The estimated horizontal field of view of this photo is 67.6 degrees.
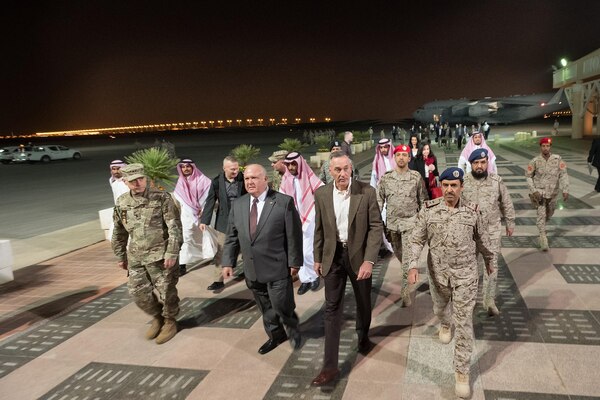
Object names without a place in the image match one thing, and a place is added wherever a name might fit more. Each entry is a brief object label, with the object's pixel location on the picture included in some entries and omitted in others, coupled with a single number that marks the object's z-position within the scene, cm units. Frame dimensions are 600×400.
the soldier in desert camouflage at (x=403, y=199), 550
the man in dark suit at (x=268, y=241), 429
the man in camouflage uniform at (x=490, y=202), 498
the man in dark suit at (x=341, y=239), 395
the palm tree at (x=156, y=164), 741
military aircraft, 6406
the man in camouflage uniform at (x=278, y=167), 673
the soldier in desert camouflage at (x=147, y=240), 468
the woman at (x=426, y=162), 843
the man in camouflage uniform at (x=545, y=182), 705
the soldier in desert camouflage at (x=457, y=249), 361
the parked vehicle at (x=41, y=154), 3294
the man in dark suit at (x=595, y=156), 1154
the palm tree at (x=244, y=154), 1298
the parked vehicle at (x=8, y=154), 3394
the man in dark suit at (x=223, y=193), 630
